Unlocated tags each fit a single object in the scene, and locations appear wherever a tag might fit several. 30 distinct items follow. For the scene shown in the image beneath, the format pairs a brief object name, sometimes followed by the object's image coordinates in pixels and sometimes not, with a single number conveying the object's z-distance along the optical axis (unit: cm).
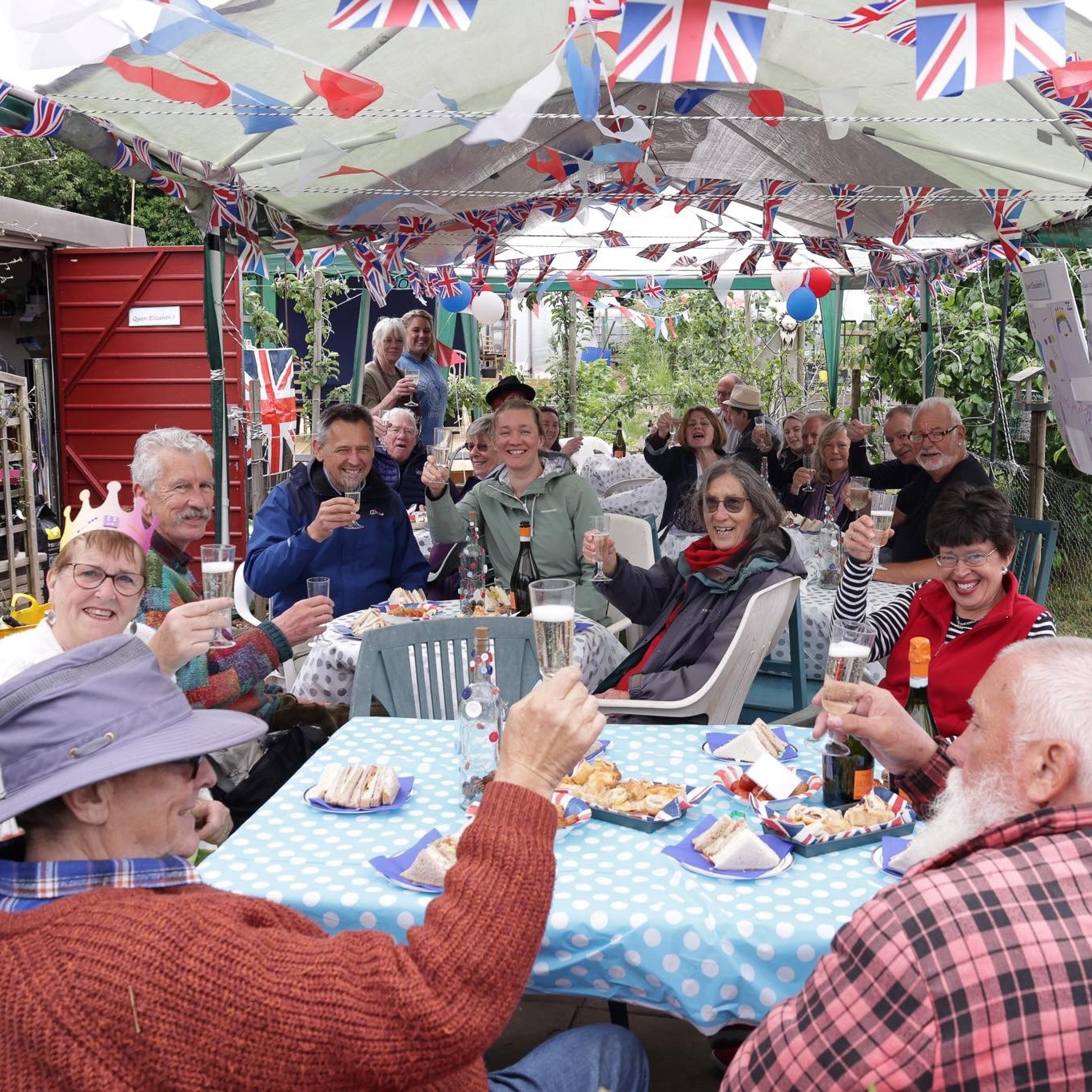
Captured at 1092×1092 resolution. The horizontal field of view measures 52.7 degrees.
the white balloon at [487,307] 1226
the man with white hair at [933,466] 544
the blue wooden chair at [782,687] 447
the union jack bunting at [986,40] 318
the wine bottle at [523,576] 446
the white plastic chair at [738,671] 351
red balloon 1093
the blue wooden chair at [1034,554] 507
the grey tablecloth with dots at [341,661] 395
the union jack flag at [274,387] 840
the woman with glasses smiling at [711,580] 369
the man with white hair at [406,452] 658
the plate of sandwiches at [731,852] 197
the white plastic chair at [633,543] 582
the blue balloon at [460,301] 1118
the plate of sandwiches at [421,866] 193
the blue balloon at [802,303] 1113
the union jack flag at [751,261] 999
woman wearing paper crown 245
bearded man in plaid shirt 116
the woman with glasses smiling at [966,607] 301
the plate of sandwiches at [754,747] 260
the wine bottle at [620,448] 1005
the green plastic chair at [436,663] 349
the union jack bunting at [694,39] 334
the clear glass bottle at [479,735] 241
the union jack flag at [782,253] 961
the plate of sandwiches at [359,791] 232
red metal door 1010
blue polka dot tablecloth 180
